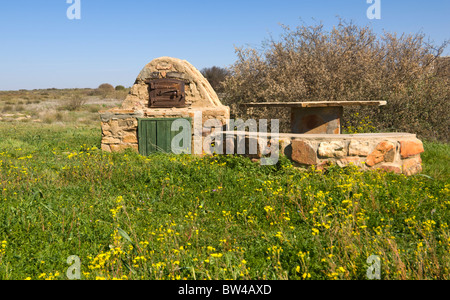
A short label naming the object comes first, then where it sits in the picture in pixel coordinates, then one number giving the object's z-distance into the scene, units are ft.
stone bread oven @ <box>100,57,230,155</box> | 32.14
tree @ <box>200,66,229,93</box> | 98.99
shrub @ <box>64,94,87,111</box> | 91.20
